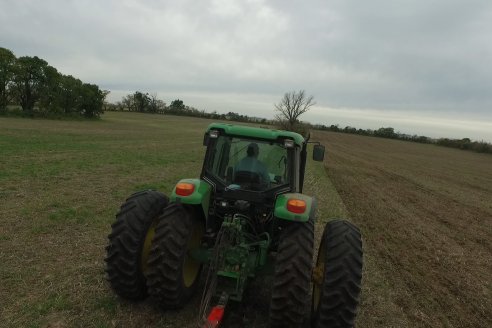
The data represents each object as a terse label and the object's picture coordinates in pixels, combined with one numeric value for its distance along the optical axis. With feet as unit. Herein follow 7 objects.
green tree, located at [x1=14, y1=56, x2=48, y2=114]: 136.46
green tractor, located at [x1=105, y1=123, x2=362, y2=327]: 11.93
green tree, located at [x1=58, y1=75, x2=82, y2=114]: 150.80
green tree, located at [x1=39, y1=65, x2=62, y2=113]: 142.51
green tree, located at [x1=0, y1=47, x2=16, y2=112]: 130.62
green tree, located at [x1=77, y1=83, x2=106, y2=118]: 161.58
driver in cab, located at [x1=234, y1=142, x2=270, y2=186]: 15.08
